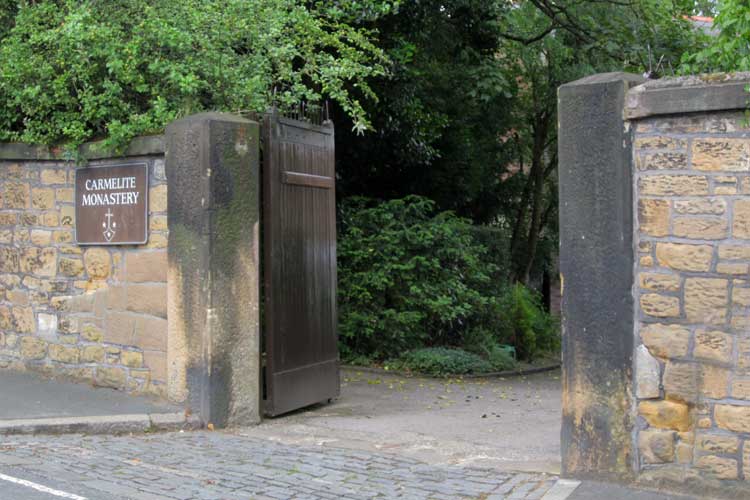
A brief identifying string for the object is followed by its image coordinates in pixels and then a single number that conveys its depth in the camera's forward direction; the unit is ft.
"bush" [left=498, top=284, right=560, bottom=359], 48.16
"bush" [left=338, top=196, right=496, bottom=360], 40.96
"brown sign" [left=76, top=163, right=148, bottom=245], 26.35
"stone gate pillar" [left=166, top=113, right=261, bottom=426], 24.35
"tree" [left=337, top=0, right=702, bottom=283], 46.91
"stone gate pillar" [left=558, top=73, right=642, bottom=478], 18.25
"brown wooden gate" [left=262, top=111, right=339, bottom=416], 25.90
